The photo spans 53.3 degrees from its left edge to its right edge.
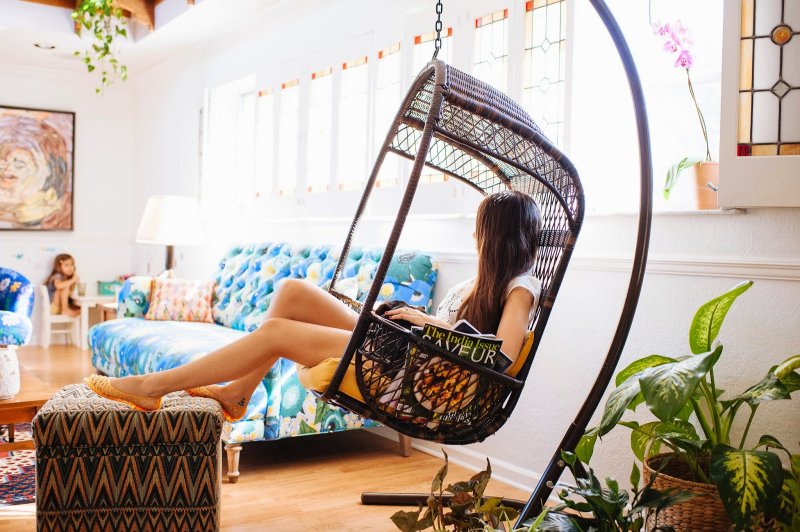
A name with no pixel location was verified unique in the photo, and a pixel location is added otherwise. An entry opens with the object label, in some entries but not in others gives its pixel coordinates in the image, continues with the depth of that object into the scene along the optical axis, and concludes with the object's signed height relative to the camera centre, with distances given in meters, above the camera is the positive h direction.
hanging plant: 5.11 +1.52
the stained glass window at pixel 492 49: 3.39 +0.88
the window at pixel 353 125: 4.28 +0.68
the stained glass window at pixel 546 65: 3.14 +0.76
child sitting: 6.99 -0.36
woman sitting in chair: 2.38 -0.22
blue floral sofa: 3.15 -0.44
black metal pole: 2.24 -0.10
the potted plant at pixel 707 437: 1.82 -0.47
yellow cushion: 2.13 -0.35
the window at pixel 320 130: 4.58 +0.70
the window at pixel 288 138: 4.94 +0.70
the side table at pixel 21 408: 2.93 -0.61
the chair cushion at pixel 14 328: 4.74 -0.51
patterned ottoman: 2.27 -0.65
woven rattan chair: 2.06 -0.06
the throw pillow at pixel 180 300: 4.67 -0.32
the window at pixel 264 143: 5.25 +0.70
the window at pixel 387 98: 4.02 +0.78
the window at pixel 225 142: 5.73 +0.76
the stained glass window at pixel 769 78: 2.21 +0.51
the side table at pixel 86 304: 6.77 -0.51
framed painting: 6.88 +0.66
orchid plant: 2.66 +0.71
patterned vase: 2.96 -0.49
